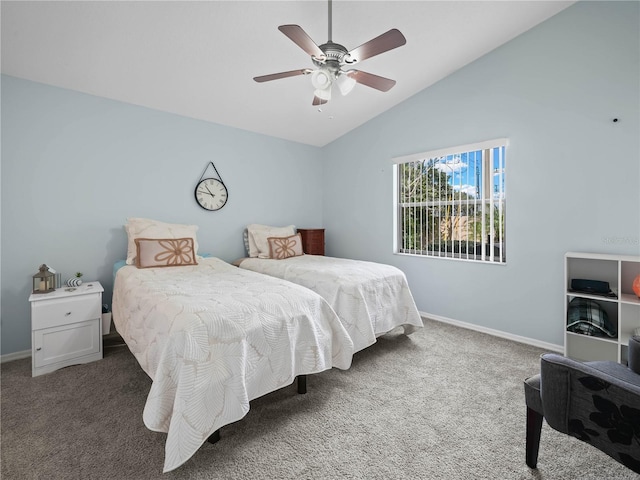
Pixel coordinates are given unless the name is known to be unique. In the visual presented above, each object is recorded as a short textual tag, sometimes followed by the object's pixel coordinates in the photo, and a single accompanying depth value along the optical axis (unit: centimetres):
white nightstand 237
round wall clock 374
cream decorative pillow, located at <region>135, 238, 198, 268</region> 289
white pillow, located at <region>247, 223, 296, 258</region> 392
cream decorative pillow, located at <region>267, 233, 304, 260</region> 383
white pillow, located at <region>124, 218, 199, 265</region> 301
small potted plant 274
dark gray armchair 100
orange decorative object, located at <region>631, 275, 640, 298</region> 229
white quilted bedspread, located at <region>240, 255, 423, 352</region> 252
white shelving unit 237
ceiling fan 180
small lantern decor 256
